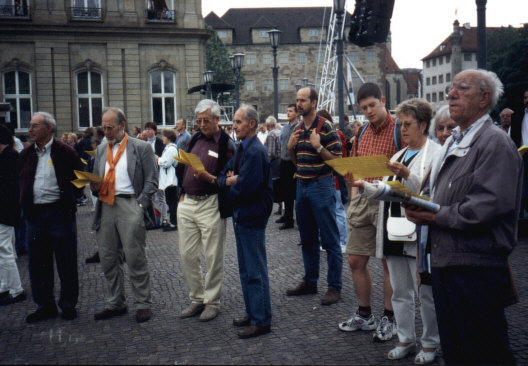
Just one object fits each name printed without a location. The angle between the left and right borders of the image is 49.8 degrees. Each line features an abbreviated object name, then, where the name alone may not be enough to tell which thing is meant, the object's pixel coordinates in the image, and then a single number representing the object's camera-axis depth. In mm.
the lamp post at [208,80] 23734
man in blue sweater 5254
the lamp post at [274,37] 19562
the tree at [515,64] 45056
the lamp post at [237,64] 22625
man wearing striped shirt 6301
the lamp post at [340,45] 12434
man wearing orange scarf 6023
